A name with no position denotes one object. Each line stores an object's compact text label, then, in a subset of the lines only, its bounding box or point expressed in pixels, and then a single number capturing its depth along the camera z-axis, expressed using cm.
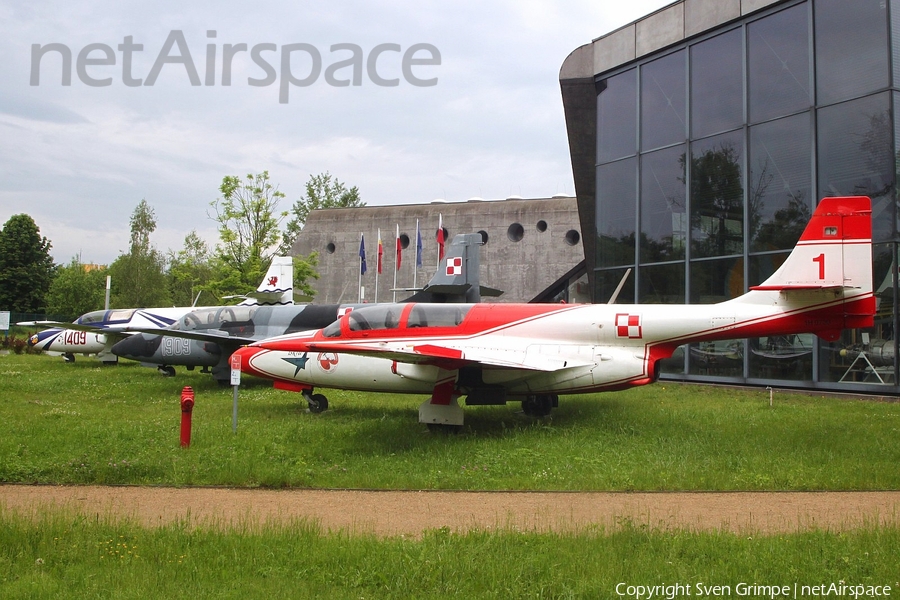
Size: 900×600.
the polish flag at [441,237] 3161
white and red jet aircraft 1064
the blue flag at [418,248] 3284
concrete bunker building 3231
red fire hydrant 1010
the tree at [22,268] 5628
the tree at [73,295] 5497
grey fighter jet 1905
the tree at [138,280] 5775
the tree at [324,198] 7150
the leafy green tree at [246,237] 3694
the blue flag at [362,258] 3232
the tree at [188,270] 6134
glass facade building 1512
